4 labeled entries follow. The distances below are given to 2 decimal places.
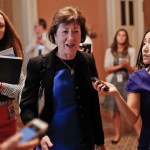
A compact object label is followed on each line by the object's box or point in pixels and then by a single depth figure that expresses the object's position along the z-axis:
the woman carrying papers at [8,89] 2.02
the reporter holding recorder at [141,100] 1.77
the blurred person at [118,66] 4.40
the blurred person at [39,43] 4.98
